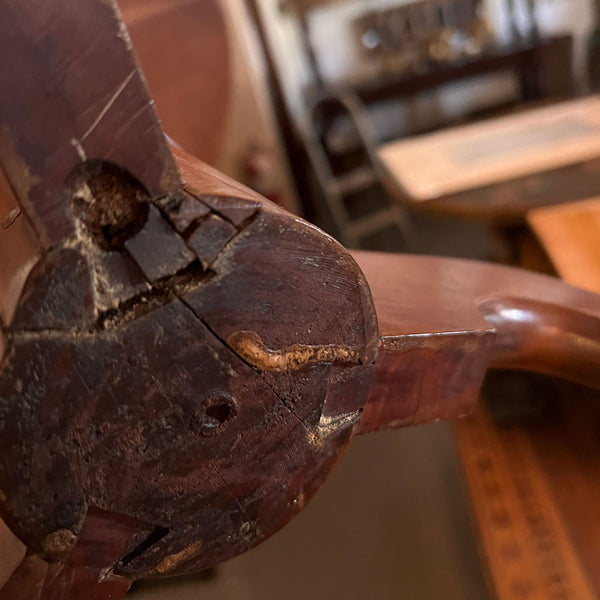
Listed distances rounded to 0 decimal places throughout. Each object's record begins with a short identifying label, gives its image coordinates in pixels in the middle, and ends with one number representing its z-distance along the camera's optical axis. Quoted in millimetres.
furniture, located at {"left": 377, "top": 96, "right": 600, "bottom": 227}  525
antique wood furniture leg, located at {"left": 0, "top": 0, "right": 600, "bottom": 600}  145
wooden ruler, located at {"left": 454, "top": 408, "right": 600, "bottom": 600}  352
